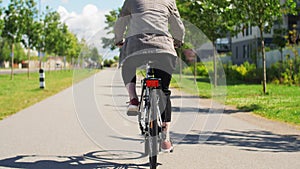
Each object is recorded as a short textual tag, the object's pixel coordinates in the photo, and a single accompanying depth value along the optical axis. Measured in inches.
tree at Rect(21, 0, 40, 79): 1363.2
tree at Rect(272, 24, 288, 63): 1041.2
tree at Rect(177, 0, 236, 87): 767.1
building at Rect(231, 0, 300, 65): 1698.3
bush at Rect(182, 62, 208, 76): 1480.1
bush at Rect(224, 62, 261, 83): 1141.9
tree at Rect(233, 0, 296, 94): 599.8
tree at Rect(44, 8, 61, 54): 1759.4
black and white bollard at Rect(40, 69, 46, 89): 884.2
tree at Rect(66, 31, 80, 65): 2557.6
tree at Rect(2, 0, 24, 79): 1298.0
